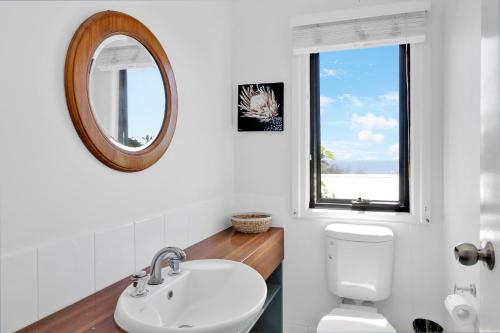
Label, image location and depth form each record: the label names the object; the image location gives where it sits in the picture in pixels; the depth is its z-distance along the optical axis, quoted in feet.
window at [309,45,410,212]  7.06
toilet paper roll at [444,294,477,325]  4.28
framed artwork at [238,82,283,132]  7.29
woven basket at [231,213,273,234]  6.70
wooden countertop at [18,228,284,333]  3.21
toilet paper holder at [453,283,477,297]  4.35
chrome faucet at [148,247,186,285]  3.92
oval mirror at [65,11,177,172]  3.69
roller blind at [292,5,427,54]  6.32
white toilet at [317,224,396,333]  6.33
